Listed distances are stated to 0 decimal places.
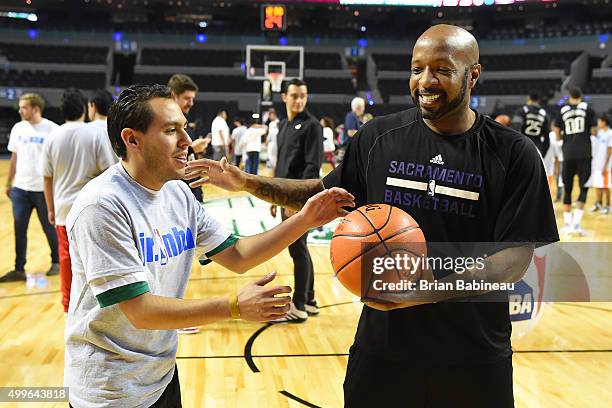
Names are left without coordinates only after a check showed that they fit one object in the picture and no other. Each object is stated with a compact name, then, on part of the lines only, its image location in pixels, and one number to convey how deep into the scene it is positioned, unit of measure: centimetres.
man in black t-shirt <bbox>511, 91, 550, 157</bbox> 892
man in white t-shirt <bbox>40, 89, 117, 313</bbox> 473
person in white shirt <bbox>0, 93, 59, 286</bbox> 634
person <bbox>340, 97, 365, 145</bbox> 998
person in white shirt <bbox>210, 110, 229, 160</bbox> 1366
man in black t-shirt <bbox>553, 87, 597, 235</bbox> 921
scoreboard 2375
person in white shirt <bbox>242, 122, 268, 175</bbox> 1452
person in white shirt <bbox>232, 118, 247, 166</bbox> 1627
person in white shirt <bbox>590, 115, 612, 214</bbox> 1073
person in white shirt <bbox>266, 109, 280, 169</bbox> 1549
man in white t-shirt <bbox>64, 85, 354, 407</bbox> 182
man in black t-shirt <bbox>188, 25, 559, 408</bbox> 204
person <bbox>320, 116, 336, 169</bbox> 1482
